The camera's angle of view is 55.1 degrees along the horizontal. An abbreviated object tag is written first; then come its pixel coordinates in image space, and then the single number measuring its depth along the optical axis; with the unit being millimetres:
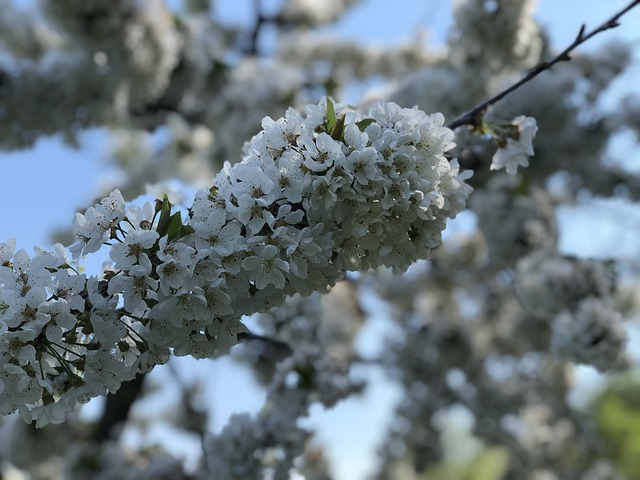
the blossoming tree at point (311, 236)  373
